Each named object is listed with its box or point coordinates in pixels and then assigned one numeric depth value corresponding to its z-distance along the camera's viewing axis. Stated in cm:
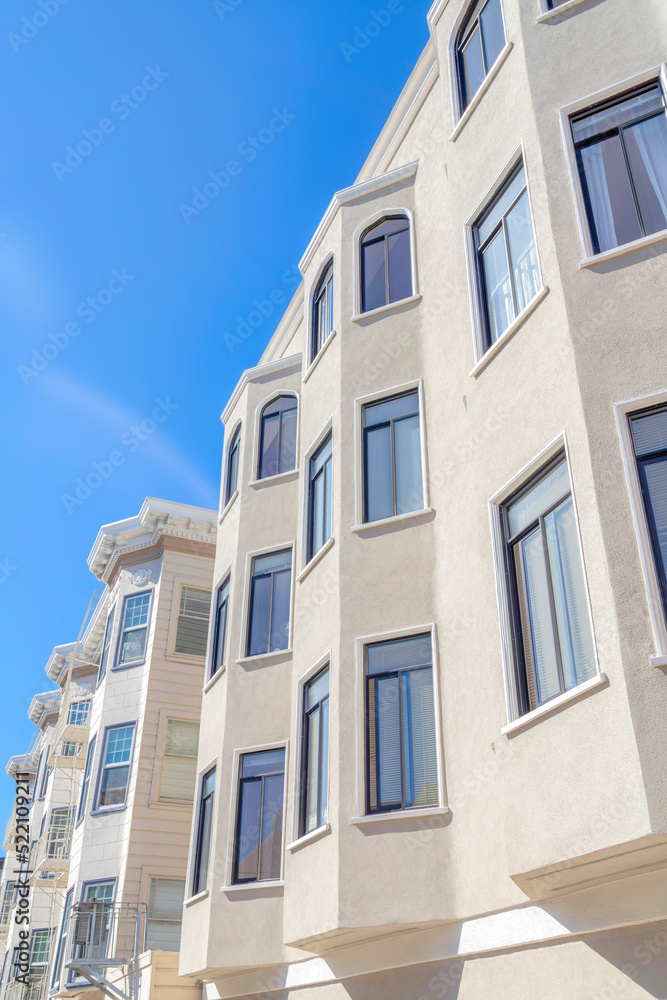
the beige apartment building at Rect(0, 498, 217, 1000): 1834
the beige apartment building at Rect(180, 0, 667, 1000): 693
